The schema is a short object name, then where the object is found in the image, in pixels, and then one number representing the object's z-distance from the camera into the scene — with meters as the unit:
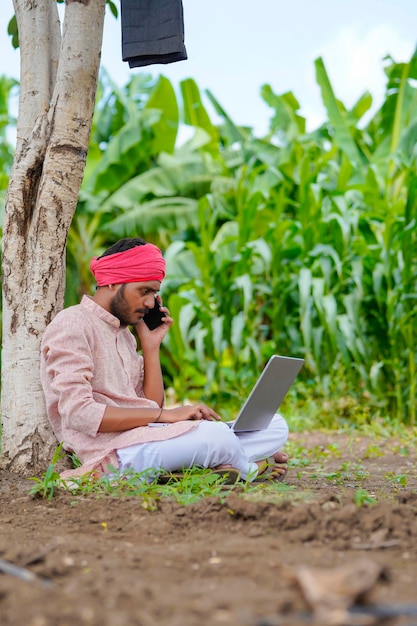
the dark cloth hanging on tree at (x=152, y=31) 3.75
